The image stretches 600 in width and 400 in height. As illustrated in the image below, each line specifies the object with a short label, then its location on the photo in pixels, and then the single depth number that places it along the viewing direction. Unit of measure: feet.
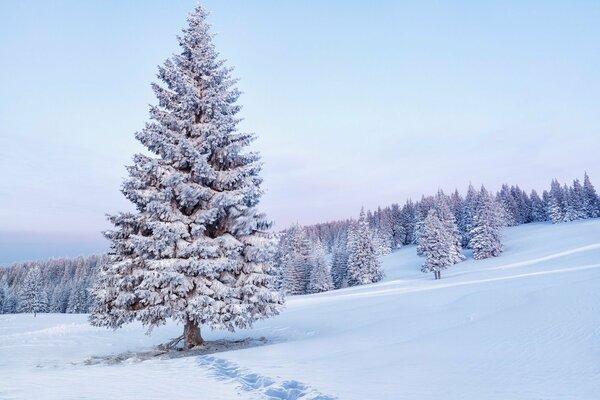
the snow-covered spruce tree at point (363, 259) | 190.49
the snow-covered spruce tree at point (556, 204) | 276.62
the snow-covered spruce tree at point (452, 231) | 212.64
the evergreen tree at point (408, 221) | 331.34
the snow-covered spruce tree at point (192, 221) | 39.50
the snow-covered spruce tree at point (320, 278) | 198.80
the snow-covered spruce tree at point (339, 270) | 229.25
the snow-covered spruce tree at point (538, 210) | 323.37
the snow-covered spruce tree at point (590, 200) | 280.31
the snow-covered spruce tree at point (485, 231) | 208.54
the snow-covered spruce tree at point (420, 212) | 283.67
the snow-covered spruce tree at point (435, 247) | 174.81
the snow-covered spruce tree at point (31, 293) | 234.79
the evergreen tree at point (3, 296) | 290.15
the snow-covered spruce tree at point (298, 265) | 206.39
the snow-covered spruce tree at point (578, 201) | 275.39
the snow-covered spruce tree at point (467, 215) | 239.50
